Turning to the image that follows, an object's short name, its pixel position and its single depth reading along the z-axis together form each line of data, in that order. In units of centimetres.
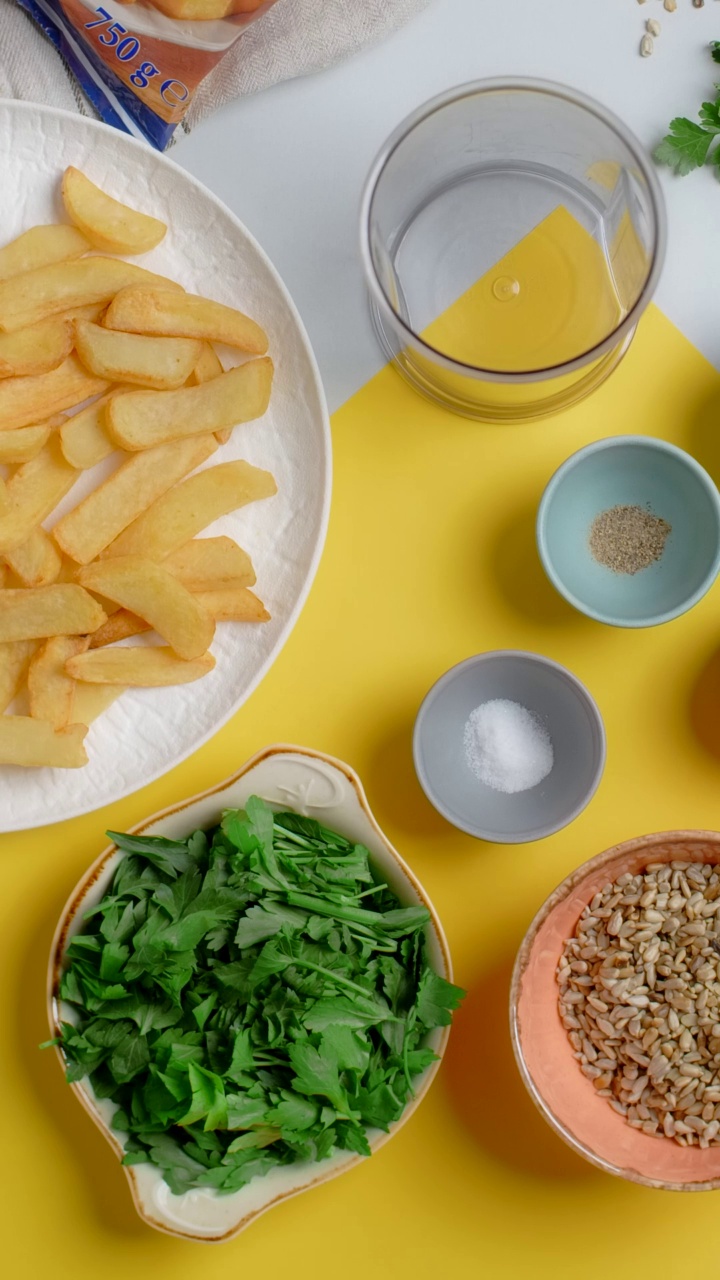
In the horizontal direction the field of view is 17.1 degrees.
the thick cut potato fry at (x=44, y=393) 89
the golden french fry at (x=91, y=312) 90
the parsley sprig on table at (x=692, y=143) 93
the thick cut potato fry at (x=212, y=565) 90
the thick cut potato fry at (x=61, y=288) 88
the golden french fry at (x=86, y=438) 90
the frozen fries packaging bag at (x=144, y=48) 88
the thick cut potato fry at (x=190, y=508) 90
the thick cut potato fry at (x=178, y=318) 89
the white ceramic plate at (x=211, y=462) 91
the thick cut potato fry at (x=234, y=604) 91
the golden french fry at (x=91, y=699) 91
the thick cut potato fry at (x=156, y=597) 89
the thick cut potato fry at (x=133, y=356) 89
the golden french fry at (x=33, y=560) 90
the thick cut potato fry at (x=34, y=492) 89
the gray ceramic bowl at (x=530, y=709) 92
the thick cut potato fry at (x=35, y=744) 89
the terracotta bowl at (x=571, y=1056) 89
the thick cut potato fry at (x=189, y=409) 89
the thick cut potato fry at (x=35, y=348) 89
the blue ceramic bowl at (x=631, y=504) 91
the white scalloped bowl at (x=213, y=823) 89
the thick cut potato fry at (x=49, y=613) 89
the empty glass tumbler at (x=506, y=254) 92
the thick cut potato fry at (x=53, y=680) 90
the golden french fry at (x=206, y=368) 90
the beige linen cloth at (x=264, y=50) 92
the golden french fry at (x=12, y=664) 90
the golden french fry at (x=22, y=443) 89
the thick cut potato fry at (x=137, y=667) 90
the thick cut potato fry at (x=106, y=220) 89
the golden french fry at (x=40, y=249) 89
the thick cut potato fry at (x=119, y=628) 90
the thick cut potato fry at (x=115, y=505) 89
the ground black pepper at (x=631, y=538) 93
